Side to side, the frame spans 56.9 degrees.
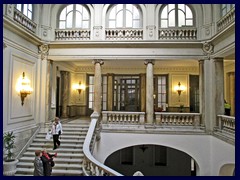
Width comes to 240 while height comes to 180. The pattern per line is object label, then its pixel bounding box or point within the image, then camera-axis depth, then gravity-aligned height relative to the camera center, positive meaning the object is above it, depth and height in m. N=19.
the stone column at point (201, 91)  9.39 +0.30
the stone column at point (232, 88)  11.47 +0.50
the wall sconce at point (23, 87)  8.05 +0.39
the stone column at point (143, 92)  12.79 +0.34
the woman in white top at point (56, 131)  7.88 -1.20
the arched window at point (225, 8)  7.90 +3.37
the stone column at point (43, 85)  9.62 +0.56
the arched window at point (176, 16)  10.01 +3.71
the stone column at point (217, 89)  8.95 +0.36
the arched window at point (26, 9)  8.35 +3.47
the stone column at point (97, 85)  9.72 +0.57
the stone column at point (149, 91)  9.56 +0.30
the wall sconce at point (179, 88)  13.06 +0.59
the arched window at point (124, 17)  10.05 +3.68
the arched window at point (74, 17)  10.19 +3.73
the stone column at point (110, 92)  13.22 +0.35
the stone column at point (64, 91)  12.40 +0.38
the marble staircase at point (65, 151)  7.09 -1.92
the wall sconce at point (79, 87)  13.56 +0.66
